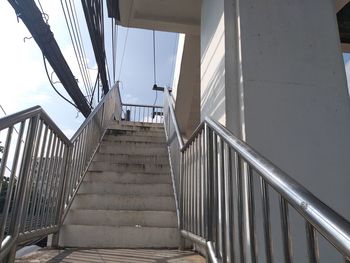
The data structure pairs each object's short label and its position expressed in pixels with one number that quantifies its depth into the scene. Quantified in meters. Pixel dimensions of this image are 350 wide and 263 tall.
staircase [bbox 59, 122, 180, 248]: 2.82
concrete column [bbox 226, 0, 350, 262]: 2.12
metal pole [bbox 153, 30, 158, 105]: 8.97
